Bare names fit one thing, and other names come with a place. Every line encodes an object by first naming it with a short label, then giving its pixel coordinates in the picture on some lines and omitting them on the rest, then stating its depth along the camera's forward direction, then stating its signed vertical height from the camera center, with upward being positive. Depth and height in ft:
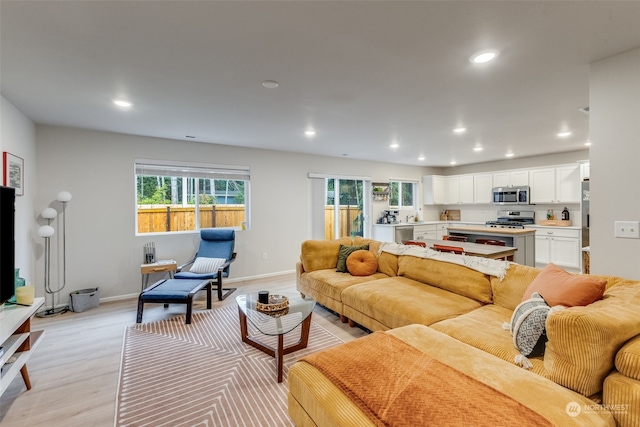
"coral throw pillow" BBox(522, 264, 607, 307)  5.53 -1.59
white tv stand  5.71 -2.86
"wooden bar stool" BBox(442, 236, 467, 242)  15.93 -1.55
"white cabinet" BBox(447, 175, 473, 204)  23.86 +1.89
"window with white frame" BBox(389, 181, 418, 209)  24.48 +1.53
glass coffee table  7.42 -3.07
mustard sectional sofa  3.98 -2.67
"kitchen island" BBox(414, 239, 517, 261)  11.09 -1.58
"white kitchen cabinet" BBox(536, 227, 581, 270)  17.46 -2.33
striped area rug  5.99 -4.22
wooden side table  12.78 -2.45
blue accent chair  13.94 -1.78
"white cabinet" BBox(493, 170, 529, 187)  20.42 +2.43
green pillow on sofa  12.20 -1.83
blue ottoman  10.44 -3.02
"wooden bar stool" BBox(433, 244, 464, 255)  11.37 -1.55
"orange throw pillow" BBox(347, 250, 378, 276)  11.62 -2.12
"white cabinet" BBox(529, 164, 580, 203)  18.13 +1.74
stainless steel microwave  20.15 +1.12
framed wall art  9.01 +1.44
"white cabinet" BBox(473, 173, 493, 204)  22.50 +1.89
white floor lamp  11.44 -1.62
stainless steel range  20.70 -0.64
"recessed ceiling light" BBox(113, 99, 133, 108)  9.41 +3.74
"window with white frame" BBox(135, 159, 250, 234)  14.65 +0.93
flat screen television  6.63 -0.69
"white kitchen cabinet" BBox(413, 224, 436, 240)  23.02 -1.63
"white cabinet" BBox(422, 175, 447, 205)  24.94 +1.94
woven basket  8.33 -2.75
